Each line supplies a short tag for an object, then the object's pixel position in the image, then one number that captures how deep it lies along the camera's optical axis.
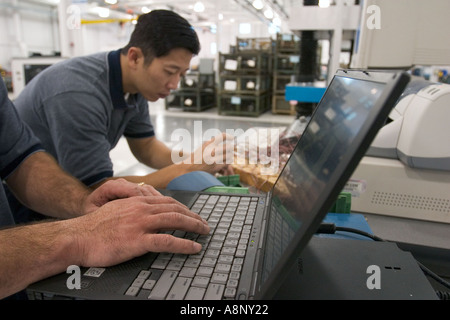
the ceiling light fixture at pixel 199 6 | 6.05
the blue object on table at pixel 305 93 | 1.61
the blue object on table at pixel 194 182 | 0.96
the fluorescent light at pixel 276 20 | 8.06
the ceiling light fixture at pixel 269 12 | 7.32
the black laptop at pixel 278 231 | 0.34
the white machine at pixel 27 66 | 3.14
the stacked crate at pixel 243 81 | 6.16
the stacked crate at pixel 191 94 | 6.84
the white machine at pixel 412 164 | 0.89
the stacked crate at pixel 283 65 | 6.23
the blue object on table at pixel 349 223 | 0.75
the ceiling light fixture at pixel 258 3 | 5.60
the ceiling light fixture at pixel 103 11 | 8.69
